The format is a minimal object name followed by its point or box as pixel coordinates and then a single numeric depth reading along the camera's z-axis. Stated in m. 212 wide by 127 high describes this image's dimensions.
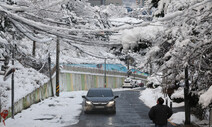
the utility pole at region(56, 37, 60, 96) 38.57
